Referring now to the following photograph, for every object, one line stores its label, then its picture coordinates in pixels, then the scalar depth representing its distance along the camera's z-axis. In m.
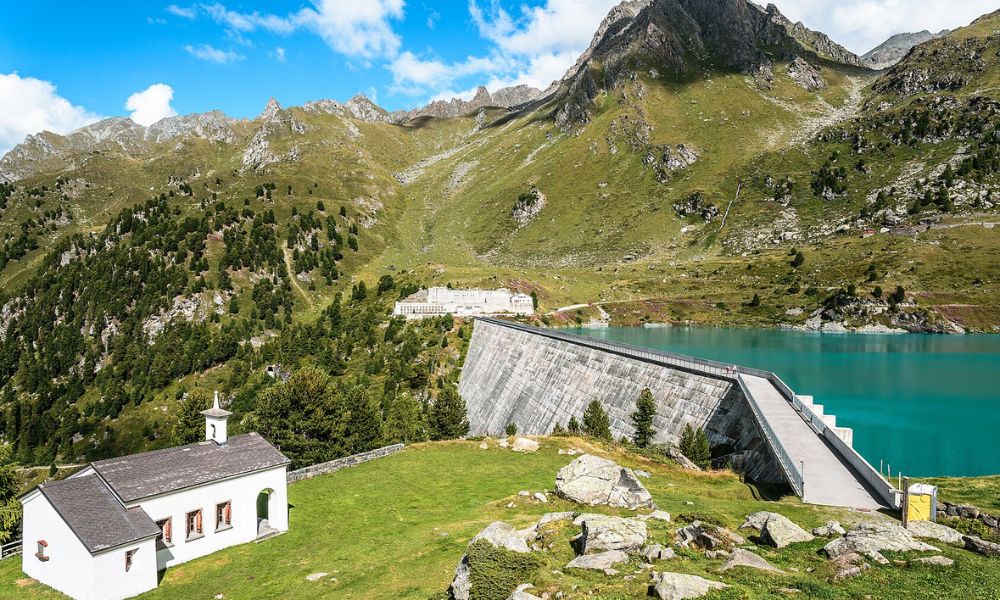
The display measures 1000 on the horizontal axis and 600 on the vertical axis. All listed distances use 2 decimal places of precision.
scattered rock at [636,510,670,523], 22.61
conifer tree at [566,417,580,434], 49.22
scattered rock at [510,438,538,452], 44.68
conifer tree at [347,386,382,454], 55.98
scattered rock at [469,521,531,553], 19.25
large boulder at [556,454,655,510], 26.70
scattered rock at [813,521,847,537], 19.12
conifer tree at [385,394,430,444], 61.44
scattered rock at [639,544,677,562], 17.86
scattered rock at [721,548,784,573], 16.12
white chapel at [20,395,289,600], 24.38
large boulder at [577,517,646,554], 18.78
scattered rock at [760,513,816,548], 18.58
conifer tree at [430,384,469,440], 60.41
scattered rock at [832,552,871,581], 15.19
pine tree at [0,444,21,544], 39.72
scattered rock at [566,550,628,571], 17.62
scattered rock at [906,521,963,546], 18.23
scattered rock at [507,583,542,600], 14.88
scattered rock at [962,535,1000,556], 16.95
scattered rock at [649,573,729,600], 14.09
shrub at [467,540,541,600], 16.25
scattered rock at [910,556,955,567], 15.45
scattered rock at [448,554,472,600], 16.67
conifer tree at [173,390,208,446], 54.66
